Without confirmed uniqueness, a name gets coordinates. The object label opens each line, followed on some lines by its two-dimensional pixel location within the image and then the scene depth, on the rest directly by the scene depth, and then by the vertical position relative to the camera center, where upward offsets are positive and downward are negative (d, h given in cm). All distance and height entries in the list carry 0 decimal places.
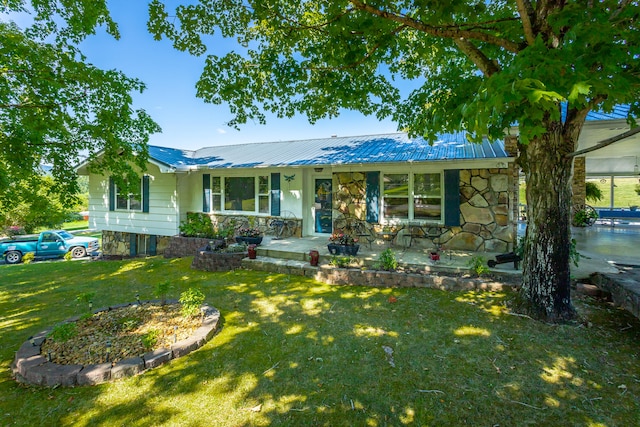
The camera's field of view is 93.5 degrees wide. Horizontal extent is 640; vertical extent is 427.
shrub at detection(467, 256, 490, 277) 550 -110
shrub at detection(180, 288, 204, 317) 410 -130
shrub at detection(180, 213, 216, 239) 999 -63
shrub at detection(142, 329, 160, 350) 337 -148
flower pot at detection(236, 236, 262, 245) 841 -87
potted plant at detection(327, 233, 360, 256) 701 -87
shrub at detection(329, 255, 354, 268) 638 -113
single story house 749 +57
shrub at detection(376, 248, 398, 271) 605 -109
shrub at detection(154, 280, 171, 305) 446 -119
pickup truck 1358 -166
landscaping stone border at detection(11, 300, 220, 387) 288 -157
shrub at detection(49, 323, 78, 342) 333 -136
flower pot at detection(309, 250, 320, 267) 673 -110
